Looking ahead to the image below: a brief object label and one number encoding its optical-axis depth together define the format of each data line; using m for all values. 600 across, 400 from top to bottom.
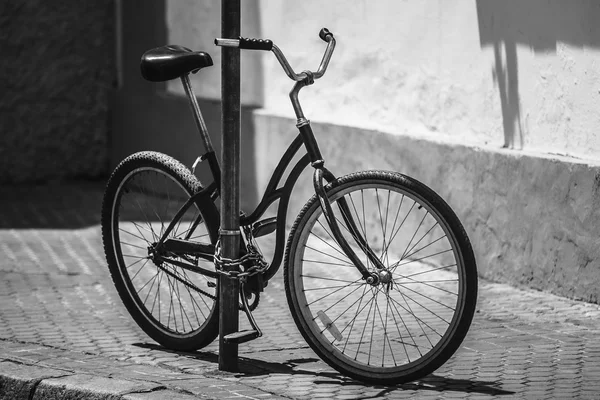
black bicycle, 8.81
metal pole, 9.17
